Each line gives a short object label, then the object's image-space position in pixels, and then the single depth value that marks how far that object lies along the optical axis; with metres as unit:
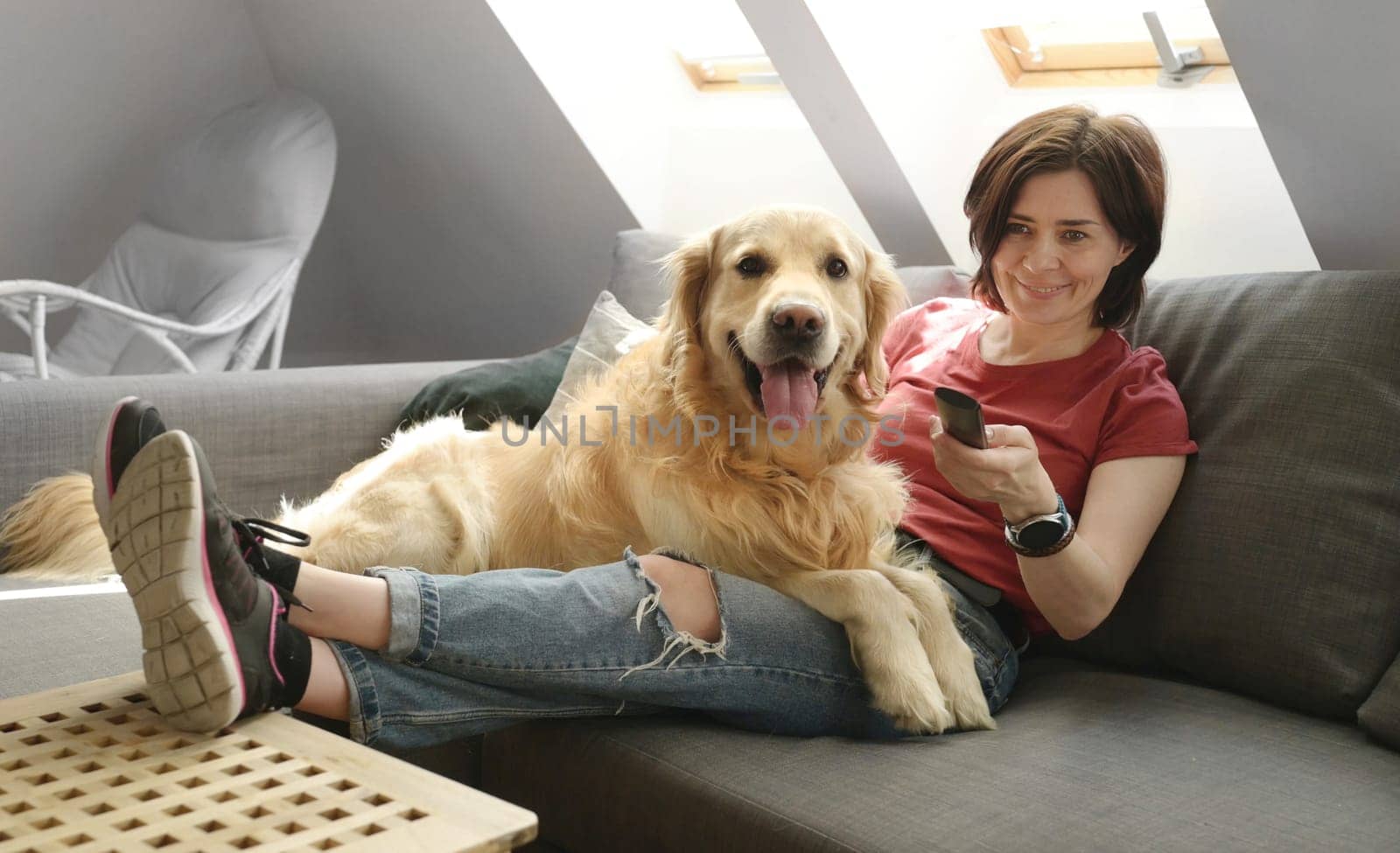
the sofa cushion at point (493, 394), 2.49
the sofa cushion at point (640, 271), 2.61
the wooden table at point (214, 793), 1.00
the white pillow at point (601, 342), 2.31
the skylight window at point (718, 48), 3.15
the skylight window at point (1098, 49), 2.44
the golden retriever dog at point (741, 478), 1.60
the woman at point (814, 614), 1.26
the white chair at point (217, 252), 3.59
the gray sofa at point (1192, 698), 1.29
